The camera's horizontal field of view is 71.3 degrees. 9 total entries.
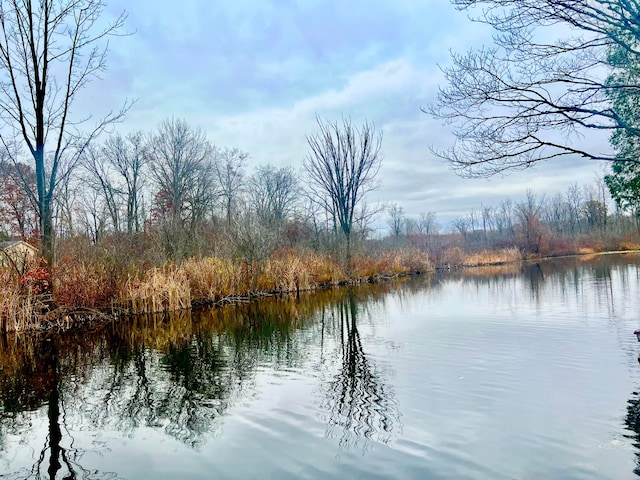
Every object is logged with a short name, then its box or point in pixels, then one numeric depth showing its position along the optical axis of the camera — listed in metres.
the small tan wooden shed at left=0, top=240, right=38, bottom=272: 10.82
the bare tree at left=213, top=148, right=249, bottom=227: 38.72
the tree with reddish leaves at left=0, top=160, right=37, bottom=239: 24.34
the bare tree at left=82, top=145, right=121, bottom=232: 32.81
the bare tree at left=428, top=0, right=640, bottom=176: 4.79
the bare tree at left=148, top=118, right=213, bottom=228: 33.03
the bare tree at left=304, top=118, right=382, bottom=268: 23.05
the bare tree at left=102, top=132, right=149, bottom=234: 34.91
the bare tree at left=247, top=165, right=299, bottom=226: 41.73
